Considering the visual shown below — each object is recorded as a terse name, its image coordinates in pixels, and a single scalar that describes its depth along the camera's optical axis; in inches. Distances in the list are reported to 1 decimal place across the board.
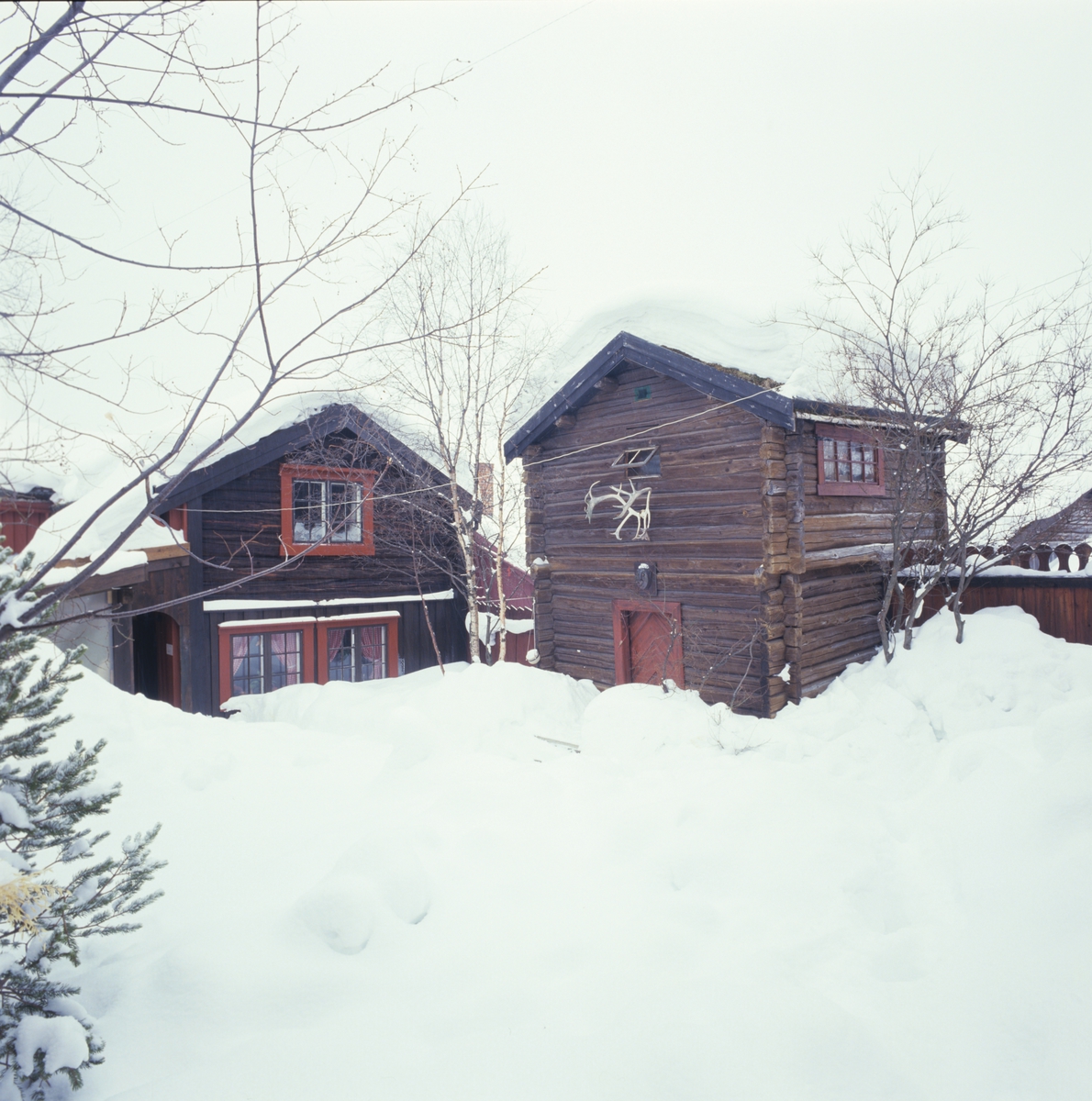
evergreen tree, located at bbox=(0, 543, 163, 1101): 112.6
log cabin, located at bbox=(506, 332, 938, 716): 407.8
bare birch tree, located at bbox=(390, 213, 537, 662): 570.3
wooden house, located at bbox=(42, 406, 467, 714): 493.0
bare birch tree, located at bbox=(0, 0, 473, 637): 99.2
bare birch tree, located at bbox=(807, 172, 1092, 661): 375.6
